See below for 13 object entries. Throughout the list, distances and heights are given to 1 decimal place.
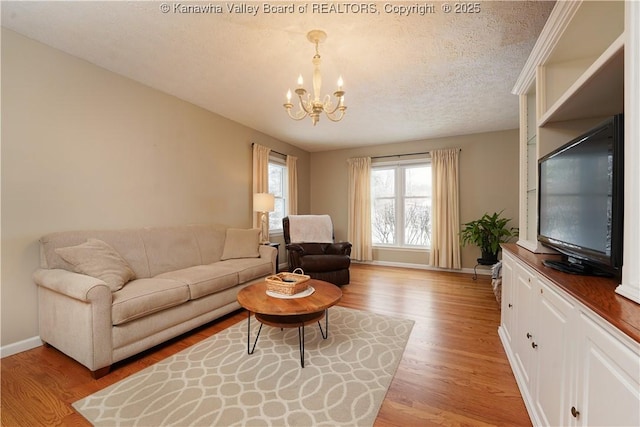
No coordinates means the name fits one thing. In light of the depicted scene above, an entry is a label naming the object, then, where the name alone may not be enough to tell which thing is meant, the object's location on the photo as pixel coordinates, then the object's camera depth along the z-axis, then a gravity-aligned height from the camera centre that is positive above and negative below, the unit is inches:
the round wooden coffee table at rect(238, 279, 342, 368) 73.6 -27.4
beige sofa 71.7 -25.5
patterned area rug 58.3 -45.0
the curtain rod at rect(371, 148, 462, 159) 202.0 +42.2
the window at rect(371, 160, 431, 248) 208.7 +3.5
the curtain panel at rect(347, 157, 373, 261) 220.4 +0.6
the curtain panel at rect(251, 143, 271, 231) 174.2 +25.2
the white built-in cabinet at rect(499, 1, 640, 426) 33.0 -12.8
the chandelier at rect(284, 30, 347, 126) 80.7 +36.8
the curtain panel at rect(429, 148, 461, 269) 191.8 -0.6
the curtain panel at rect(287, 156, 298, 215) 209.6 +18.6
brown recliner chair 149.1 -28.4
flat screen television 42.8 +1.3
